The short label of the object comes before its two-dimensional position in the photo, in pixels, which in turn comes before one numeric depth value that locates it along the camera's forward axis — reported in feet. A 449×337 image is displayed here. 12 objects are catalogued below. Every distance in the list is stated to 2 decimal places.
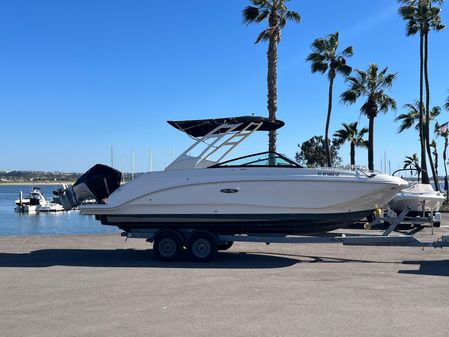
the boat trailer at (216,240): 34.14
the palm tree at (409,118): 130.72
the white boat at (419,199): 50.57
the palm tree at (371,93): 108.88
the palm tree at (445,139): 139.63
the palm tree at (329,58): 110.22
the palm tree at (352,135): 135.74
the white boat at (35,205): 200.44
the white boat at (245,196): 34.81
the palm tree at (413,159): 199.55
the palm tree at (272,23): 75.77
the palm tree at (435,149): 153.31
